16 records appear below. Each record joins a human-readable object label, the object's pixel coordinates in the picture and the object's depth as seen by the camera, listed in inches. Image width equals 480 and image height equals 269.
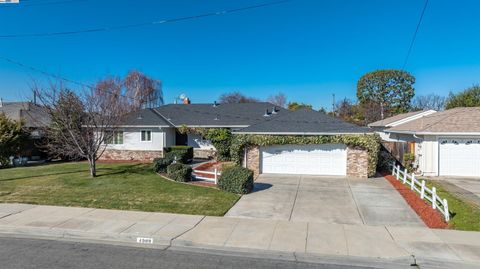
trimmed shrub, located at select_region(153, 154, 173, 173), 691.4
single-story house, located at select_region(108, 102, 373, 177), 688.4
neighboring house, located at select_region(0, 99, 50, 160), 960.3
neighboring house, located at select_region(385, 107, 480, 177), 646.5
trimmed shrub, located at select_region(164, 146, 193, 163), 796.0
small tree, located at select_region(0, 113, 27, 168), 847.1
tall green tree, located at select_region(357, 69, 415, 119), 2185.0
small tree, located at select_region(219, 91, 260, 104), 2541.8
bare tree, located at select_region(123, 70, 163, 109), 1817.2
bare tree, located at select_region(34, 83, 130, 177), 634.8
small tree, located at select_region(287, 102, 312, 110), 2006.5
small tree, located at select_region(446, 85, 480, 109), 1469.9
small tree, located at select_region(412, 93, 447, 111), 2274.9
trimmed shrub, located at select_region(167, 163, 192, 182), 583.5
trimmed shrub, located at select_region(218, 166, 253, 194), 490.6
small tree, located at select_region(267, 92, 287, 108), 2714.1
